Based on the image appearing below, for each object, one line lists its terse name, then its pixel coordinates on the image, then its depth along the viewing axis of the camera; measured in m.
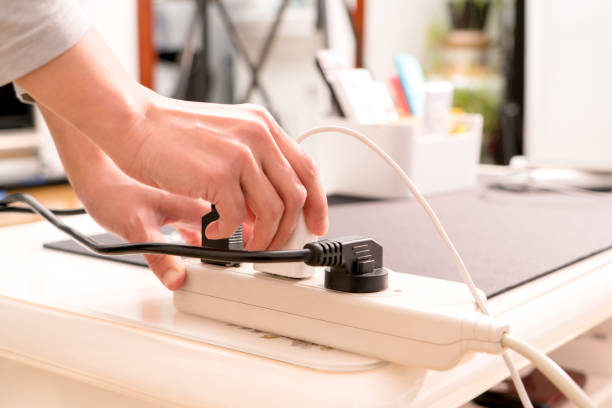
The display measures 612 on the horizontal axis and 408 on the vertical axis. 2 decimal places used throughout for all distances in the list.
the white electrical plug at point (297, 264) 0.95
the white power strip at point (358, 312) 0.88
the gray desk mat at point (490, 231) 1.12
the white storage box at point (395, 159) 1.64
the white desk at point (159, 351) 0.89
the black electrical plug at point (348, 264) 0.92
